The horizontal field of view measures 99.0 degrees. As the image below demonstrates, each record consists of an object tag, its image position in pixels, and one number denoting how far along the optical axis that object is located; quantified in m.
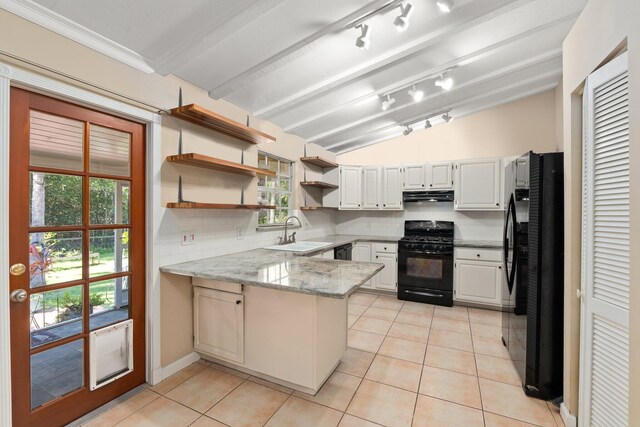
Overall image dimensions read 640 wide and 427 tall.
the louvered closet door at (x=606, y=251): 1.24
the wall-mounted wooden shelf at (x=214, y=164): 2.15
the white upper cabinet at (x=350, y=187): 4.72
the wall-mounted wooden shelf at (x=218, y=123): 2.12
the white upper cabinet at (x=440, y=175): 4.15
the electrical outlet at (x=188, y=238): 2.38
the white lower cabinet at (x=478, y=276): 3.69
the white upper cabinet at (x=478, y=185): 3.88
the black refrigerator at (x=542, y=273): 1.90
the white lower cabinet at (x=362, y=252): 4.46
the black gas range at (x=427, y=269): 3.91
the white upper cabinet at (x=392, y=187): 4.51
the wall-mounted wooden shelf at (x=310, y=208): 4.02
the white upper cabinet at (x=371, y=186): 4.65
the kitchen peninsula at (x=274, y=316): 1.92
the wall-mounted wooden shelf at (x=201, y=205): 2.13
